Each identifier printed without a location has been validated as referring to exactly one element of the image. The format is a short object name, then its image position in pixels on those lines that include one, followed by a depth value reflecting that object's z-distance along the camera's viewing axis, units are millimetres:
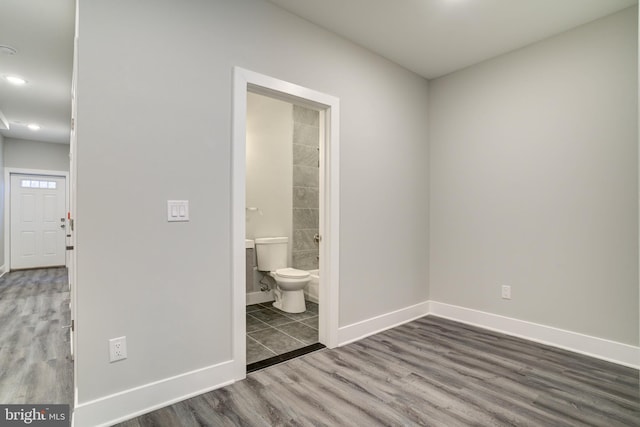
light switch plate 1928
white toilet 3619
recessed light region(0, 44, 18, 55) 2961
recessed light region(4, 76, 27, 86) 3672
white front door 6586
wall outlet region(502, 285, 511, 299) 3053
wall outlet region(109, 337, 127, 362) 1736
